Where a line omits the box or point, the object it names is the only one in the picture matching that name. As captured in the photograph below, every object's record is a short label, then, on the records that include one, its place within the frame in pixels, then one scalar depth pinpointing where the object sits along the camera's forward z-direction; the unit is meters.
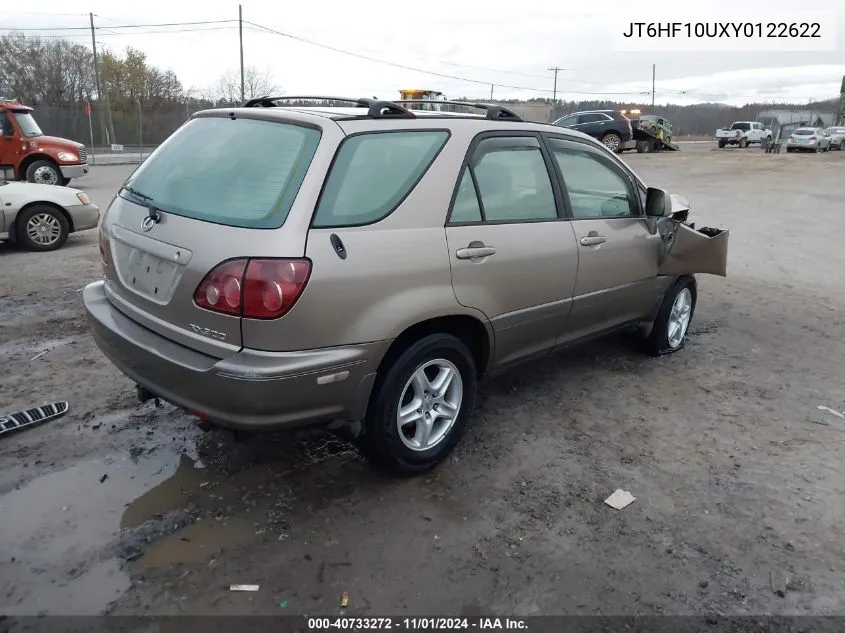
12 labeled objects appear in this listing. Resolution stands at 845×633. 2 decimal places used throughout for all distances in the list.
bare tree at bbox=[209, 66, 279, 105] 48.47
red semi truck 14.99
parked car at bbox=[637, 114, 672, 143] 31.63
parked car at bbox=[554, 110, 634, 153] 26.91
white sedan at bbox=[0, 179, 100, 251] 8.29
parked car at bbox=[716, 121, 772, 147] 42.12
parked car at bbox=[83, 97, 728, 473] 2.71
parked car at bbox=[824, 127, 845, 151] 39.03
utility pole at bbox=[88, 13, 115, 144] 37.16
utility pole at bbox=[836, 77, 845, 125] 55.79
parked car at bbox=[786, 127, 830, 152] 36.00
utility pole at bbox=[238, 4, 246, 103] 39.87
